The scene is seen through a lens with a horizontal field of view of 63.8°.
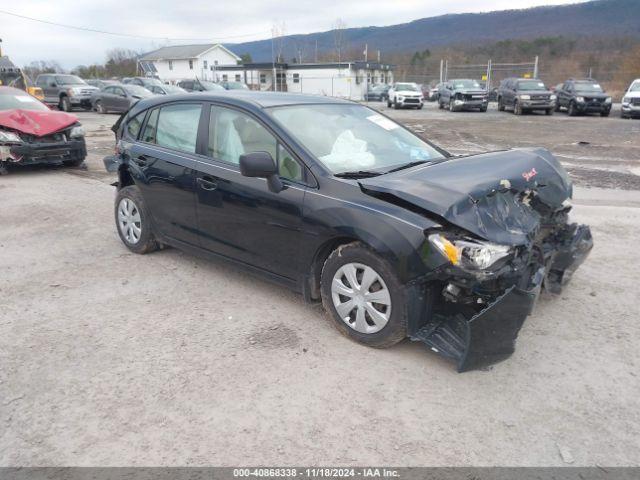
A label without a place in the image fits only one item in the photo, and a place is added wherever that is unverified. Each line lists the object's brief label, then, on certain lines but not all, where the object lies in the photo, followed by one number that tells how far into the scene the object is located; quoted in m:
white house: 75.88
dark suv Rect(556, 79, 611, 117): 24.16
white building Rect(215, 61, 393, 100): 55.75
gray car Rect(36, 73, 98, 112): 27.14
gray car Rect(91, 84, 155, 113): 24.25
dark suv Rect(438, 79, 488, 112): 28.88
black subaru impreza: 3.20
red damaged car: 9.55
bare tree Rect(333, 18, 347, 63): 81.36
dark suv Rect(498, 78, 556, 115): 25.16
